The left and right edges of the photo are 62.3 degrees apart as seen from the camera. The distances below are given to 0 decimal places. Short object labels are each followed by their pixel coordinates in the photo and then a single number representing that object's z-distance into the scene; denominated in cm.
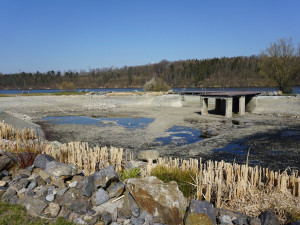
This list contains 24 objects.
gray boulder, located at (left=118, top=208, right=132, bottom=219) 497
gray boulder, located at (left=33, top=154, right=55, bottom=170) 672
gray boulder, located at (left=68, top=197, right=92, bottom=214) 506
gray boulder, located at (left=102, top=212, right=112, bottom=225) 477
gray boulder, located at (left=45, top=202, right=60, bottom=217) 503
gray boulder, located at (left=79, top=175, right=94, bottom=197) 534
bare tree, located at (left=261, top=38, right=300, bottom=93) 4031
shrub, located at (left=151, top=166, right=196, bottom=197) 597
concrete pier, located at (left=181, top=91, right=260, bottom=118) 2445
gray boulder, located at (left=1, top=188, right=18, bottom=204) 543
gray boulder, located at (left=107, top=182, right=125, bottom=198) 540
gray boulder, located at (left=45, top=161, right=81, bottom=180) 600
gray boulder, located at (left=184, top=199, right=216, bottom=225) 452
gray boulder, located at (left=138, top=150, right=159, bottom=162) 1077
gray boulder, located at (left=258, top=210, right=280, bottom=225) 449
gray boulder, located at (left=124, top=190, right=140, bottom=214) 504
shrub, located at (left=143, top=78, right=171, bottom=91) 5344
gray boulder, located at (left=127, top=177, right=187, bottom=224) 484
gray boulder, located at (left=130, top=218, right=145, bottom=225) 477
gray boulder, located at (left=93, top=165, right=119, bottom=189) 548
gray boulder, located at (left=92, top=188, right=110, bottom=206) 525
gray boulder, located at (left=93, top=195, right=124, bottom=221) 510
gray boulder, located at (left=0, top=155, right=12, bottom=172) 655
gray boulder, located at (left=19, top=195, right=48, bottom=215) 505
